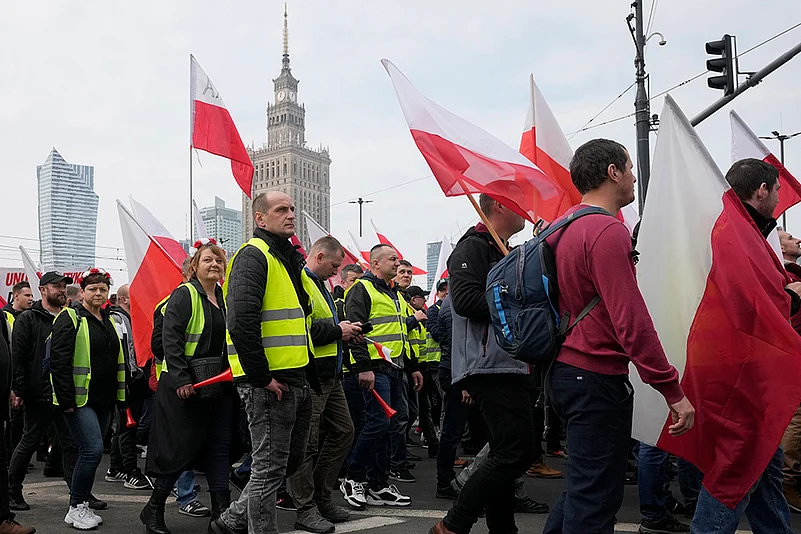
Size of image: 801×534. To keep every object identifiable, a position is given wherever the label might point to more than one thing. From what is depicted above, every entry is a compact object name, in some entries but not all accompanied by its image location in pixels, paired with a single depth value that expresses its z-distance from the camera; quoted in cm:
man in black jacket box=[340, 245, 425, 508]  654
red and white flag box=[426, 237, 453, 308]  1326
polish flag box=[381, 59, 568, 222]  523
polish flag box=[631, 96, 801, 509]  351
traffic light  1164
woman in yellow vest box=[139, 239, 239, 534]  542
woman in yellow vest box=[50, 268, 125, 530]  597
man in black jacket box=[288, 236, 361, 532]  563
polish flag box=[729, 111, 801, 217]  657
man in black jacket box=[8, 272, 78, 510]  645
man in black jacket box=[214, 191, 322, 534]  449
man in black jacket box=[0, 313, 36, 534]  525
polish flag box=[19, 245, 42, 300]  1193
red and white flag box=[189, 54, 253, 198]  828
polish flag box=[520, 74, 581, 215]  632
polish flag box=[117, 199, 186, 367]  773
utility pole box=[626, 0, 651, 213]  1326
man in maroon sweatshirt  321
